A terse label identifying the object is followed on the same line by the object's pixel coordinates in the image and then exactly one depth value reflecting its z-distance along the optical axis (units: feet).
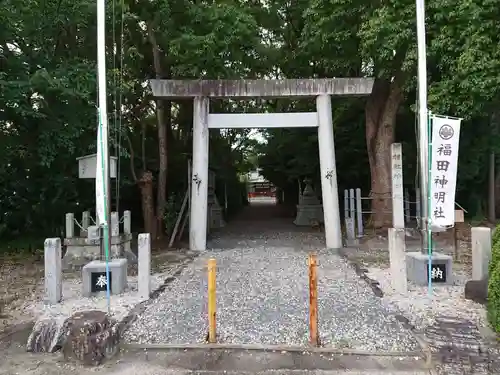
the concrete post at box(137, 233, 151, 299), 20.86
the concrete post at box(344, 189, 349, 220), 43.32
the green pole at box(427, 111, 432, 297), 21.17
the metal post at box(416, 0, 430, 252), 21.94
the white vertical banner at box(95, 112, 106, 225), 19.60
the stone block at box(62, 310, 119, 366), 13.58
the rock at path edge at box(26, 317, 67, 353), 14.75
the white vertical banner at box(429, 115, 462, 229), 20.98
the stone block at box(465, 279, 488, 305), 19.19
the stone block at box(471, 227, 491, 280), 20.11
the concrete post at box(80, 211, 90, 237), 35.01
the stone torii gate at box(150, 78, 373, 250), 37.63
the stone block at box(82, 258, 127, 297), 21.08
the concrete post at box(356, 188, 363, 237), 41.30
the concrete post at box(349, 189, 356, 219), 41.91
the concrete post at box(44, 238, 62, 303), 19.84
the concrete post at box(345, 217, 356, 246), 39.73
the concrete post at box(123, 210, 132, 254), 32.74
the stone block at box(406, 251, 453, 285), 22.34
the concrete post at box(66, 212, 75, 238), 32.71
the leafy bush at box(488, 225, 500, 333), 15.07
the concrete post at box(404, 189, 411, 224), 50.60
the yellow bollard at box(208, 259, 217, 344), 15.06
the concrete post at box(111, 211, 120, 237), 30.71
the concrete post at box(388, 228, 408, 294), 20.90
